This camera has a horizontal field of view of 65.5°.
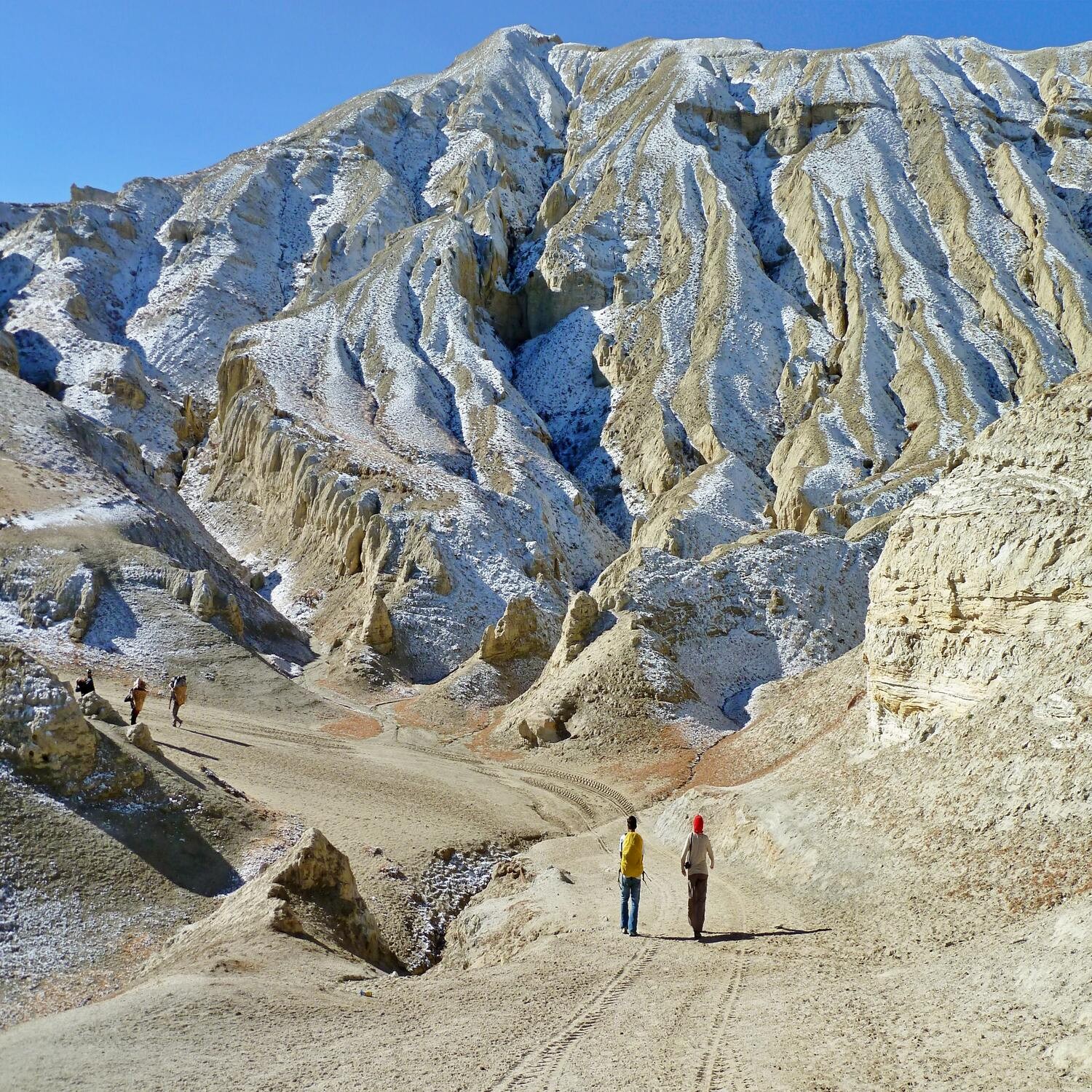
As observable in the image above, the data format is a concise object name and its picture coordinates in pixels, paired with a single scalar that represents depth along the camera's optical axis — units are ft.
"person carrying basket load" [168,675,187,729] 65.67
